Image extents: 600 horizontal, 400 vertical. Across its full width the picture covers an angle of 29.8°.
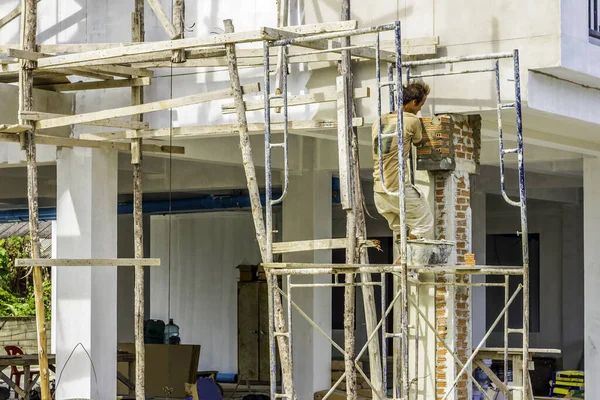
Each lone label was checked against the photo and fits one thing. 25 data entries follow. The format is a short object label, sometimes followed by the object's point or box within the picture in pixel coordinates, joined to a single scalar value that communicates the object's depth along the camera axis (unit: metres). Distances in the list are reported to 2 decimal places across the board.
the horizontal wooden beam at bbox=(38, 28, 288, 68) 8.52
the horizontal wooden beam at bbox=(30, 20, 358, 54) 8.76
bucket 8.37
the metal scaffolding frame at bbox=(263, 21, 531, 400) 7.61
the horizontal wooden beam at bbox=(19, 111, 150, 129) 10.27
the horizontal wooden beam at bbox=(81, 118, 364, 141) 10.18
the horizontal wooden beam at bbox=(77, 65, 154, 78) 10.65
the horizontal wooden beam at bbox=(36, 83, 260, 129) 9.48
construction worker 8.77
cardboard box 16.84
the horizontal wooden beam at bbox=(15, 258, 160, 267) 9.66
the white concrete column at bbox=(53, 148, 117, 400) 11.55
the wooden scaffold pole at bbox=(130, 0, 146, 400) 10.89
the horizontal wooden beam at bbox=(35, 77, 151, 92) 11.28
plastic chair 17.05
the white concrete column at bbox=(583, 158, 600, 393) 13.50
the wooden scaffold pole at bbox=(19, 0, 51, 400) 10.01
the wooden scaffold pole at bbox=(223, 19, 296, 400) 8.51
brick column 9.95
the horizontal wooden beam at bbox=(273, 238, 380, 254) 8.94
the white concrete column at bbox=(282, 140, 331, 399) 14.48
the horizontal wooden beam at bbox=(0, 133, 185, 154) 10.45
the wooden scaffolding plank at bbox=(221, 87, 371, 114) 9.81
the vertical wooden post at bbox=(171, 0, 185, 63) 10.52
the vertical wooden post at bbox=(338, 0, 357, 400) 9.27
